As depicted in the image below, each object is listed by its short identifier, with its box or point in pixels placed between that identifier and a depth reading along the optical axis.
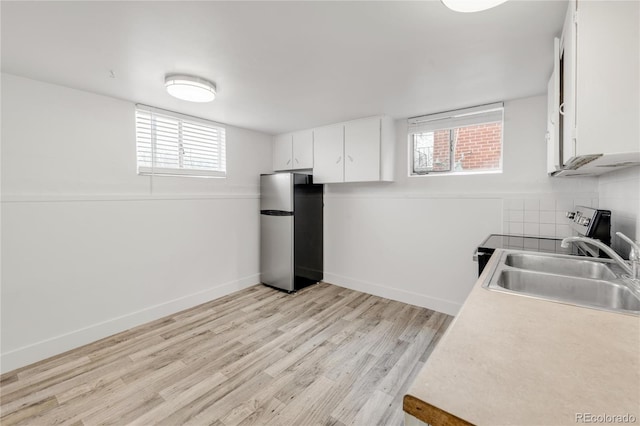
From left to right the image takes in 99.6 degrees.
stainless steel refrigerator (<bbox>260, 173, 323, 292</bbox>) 3.53
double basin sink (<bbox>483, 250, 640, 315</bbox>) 1.18
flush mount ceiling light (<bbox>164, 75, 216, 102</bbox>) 2.03
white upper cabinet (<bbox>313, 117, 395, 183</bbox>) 3.09
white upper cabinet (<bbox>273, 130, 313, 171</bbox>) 3.71
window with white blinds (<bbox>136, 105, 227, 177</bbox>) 2.78
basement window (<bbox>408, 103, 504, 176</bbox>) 2.75
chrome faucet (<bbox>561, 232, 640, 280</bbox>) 1.13
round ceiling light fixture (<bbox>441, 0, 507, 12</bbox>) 1.14
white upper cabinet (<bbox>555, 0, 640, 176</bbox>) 0.98
